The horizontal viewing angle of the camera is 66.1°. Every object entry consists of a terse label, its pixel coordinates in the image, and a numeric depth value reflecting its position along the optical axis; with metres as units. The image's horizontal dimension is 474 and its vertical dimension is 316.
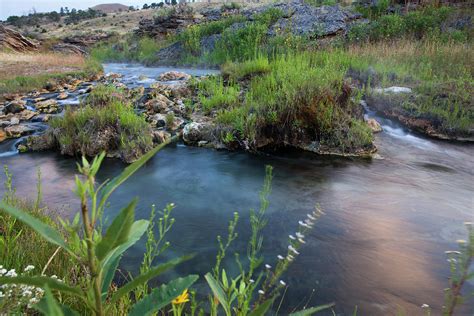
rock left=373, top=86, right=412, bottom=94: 9.47
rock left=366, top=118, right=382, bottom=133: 8.03
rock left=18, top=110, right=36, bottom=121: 9.34
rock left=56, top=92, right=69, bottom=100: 11.91
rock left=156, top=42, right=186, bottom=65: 20.92
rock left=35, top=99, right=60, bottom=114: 10.09
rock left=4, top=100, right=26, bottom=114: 9.95
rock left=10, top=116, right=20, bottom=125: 8.85
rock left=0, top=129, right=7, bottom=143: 8.04
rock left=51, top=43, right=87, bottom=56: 28.43
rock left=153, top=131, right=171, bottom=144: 7.39
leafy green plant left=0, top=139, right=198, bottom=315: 0.90
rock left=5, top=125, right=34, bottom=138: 8.23
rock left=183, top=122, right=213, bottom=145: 7.64
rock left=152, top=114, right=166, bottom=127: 8.32
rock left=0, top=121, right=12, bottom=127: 8.76
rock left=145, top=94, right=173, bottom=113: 9.29
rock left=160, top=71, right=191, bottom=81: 14.12
